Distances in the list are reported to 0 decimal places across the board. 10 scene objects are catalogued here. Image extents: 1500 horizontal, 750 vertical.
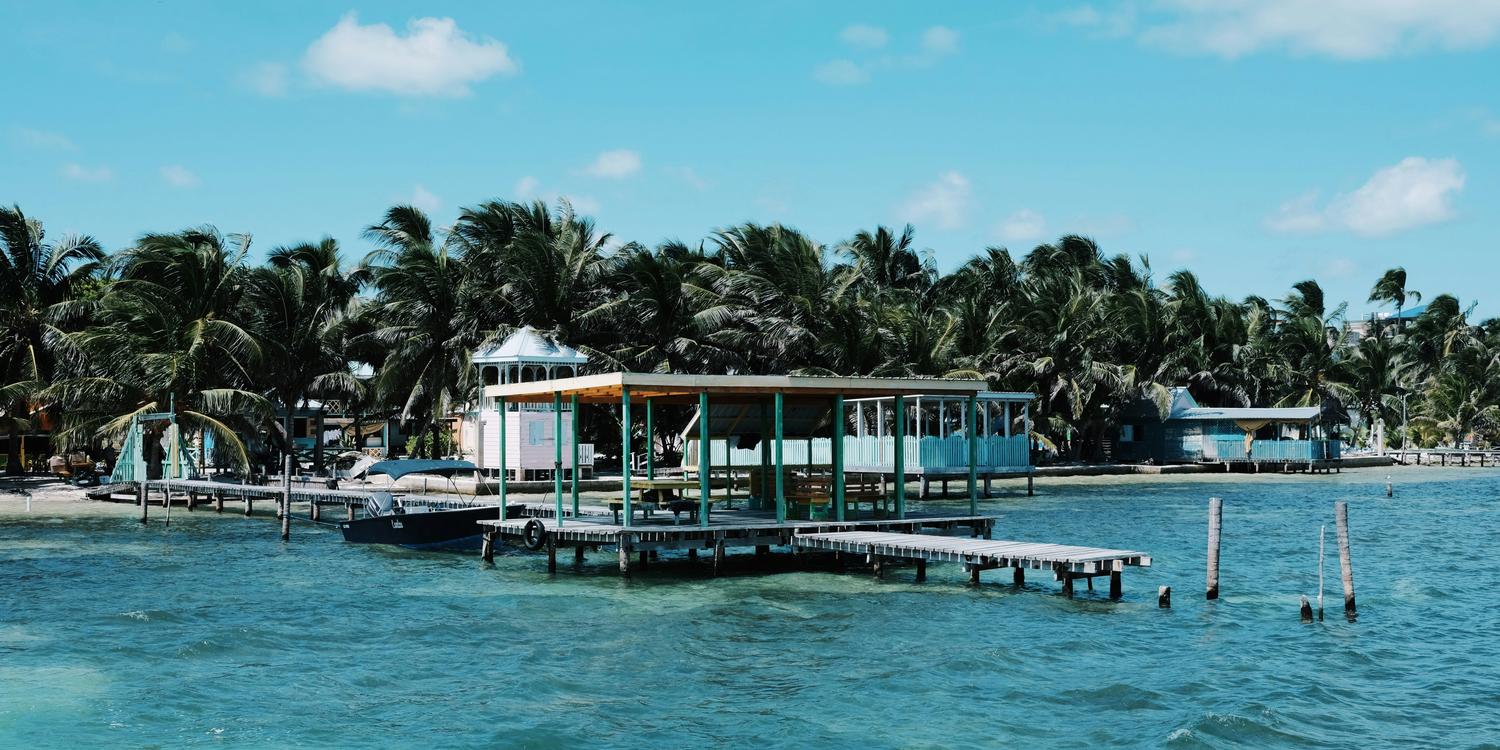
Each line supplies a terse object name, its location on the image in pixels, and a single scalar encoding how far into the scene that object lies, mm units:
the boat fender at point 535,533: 25609
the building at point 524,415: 43578
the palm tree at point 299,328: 51281
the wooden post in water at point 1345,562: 20656
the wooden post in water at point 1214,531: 21438
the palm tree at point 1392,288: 100000
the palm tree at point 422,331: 51312
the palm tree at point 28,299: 47562
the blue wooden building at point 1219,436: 69062
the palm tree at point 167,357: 43188
